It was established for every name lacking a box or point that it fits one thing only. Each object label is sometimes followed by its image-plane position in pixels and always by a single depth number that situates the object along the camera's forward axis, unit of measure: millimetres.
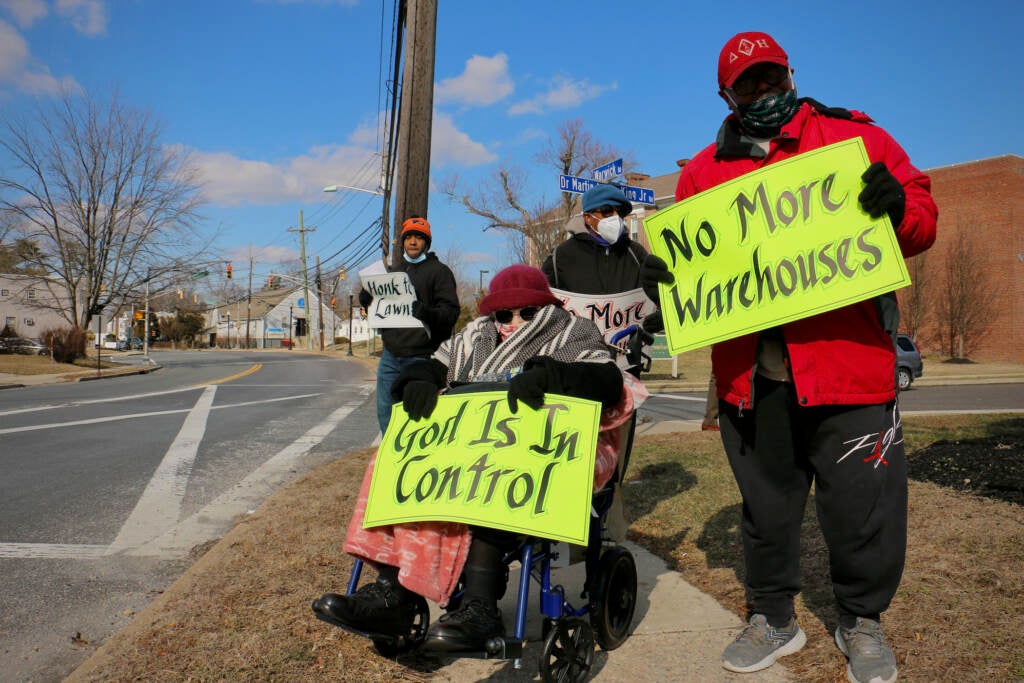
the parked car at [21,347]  34000
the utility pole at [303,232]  60125
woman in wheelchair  2531
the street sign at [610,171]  9047
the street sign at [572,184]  9708
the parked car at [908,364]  19656
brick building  34312
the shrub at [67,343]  28328
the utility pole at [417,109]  6238
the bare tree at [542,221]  30141
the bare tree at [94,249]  30000
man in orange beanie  5340
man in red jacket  2590
